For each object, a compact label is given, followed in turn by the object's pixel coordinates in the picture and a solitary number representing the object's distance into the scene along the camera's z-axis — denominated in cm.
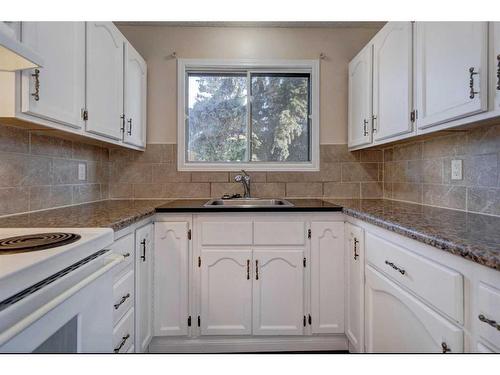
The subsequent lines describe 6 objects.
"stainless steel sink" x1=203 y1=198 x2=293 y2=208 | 227
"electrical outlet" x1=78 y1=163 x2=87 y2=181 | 202
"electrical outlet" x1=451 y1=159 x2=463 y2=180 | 164
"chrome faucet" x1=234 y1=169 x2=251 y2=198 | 237
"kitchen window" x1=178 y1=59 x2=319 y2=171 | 248
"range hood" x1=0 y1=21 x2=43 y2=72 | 88
